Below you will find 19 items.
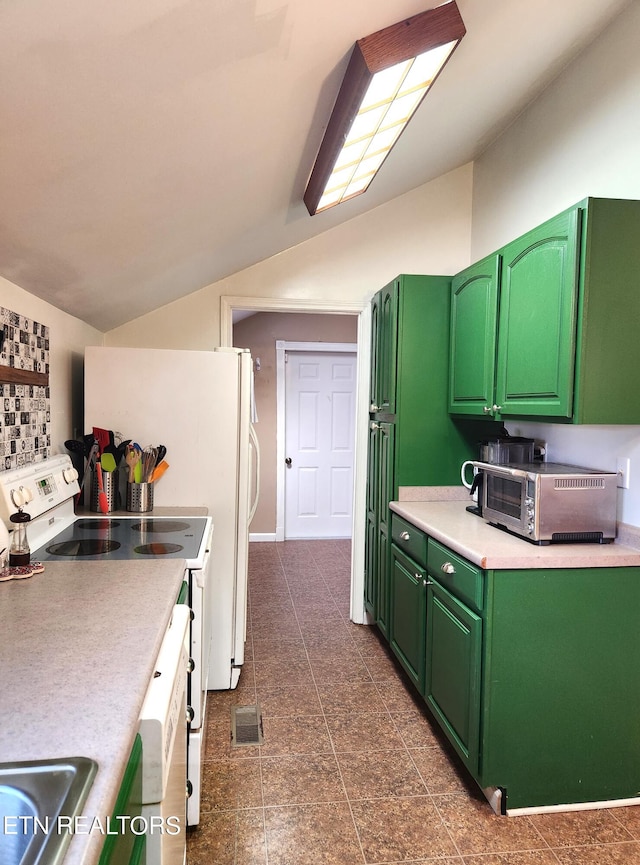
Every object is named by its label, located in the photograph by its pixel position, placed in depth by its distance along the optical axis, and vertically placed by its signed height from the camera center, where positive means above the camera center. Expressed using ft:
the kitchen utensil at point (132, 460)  8.16 -0.84
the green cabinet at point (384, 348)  9.75 +1.12
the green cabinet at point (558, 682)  6.14 -3.05
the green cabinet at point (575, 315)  5.99 +1.10
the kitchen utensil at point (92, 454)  7.99 -0.75
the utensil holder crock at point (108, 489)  8.05 -1.26
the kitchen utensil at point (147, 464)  8.28 -0.91
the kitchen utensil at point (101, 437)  8.17 -0.51
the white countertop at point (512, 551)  6.08 -1.62
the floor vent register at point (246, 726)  7.50 -4.55
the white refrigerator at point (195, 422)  8.43 -0.29
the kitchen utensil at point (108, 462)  8.00 -0.86
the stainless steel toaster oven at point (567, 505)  6.49 -1.13
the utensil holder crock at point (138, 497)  8.17 -1.39
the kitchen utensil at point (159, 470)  8.37 -1.03
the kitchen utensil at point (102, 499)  8.00 -1.41
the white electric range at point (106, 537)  5.70 -1.63
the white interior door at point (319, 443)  18.16 -1.23
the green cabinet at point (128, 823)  2.47 -2.04
